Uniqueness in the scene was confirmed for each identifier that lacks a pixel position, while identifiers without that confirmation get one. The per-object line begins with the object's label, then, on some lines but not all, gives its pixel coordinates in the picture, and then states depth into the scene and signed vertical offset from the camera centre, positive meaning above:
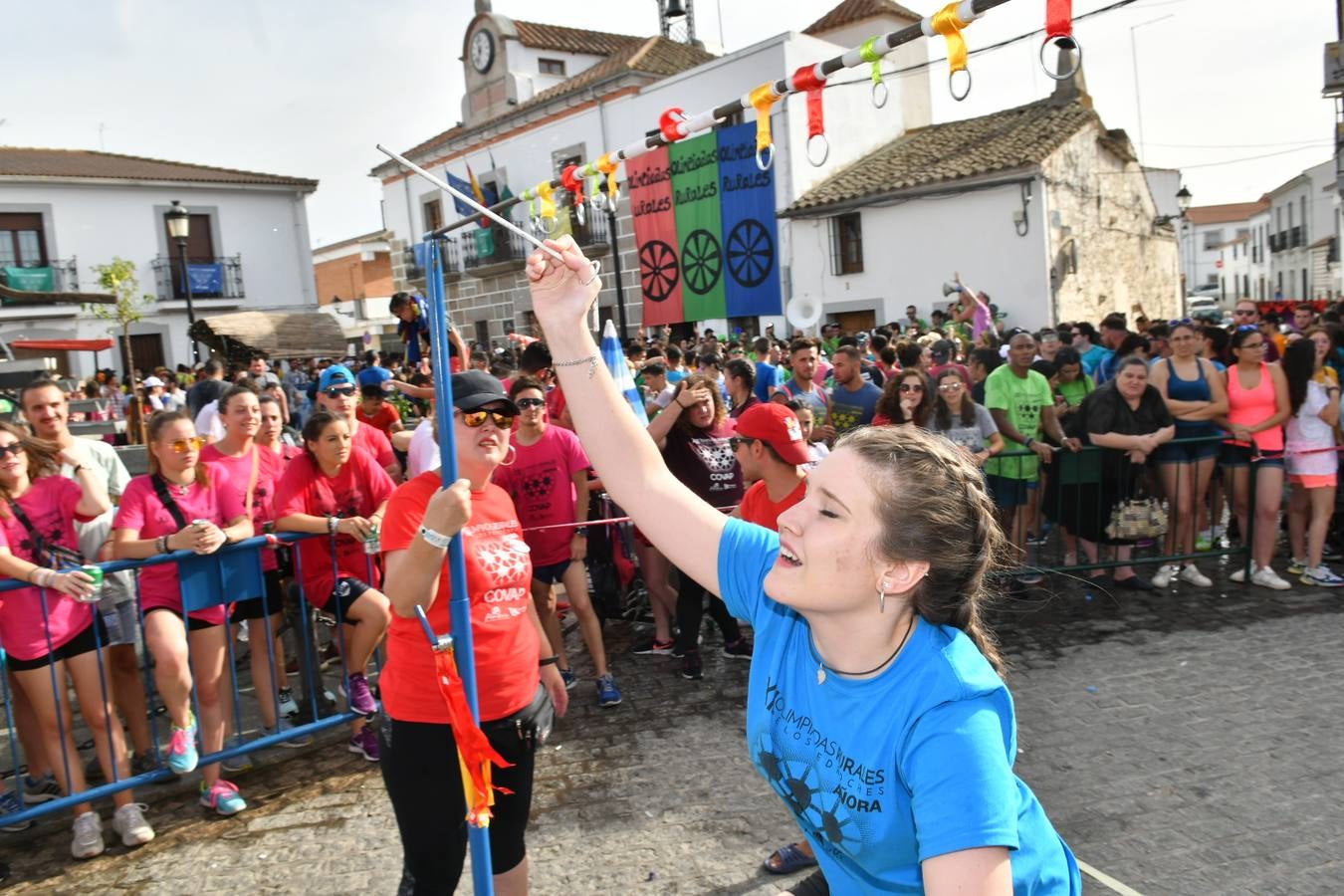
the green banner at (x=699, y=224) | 22.95 +2.91
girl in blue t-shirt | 1.40 -0.59
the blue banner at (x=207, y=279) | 31.00 +3.38
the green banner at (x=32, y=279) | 27.97 +3.48
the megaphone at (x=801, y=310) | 19.03 +0.50
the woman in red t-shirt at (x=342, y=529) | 4.70 -0.75
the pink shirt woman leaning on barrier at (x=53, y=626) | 3.88 -0.94
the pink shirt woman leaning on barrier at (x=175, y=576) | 4.11 -0.82
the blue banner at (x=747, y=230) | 22.20 +2.57
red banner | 24.33 +2.85
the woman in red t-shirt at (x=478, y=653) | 2.57 -0.84
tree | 21.76 +2.57
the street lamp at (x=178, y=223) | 14.03 +2.38
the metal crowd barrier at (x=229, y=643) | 3.98 -1.27
